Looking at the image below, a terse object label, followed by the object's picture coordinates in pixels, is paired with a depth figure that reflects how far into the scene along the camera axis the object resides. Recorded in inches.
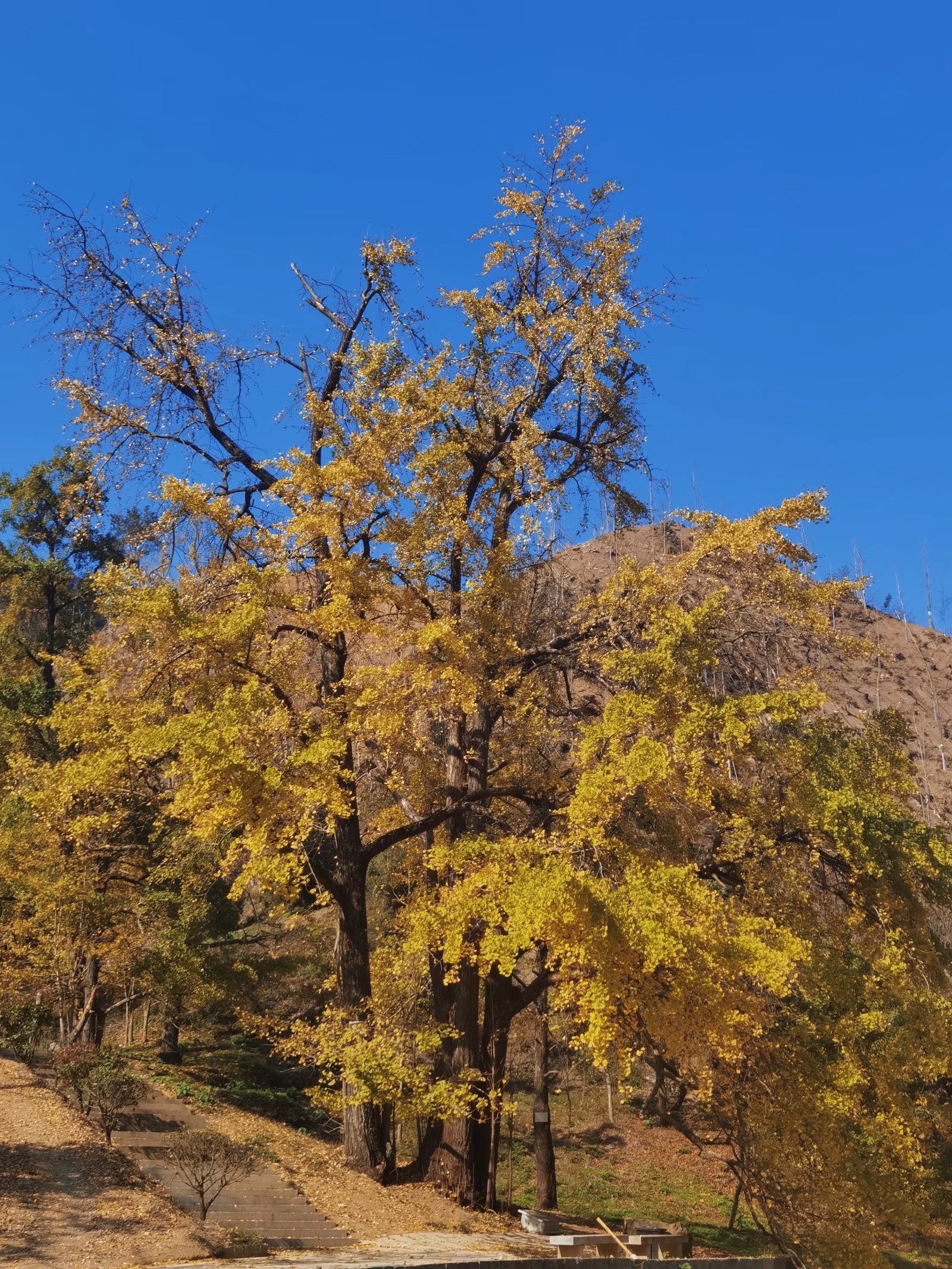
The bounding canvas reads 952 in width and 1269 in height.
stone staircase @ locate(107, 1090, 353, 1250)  375.2
